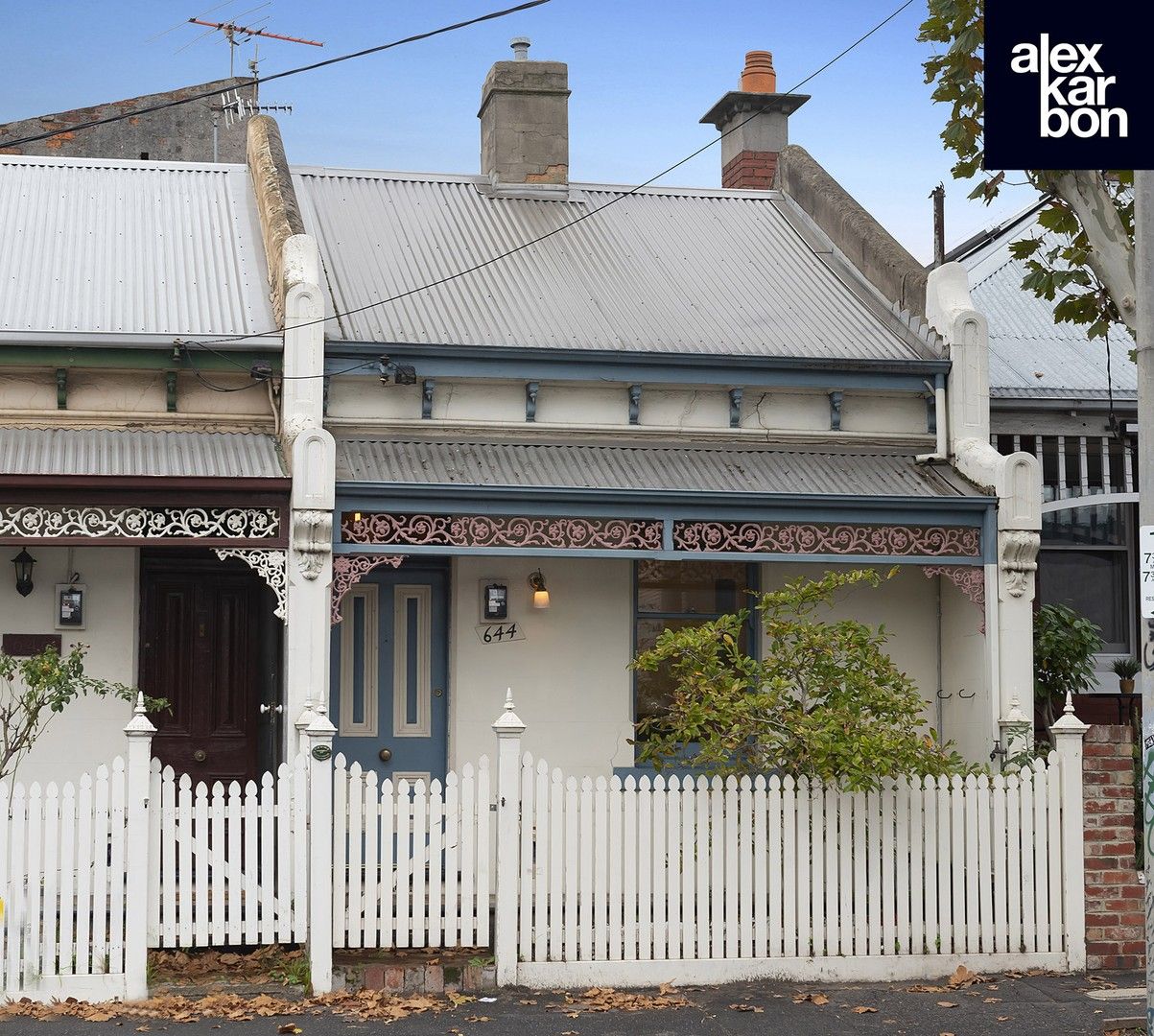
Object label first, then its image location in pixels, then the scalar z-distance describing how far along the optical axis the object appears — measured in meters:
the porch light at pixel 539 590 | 12.98
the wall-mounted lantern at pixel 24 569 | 12.45
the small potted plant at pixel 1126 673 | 14.20
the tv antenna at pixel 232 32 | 24.02
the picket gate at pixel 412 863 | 9.71
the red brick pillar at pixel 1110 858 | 10.35
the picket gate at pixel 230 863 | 9.45
